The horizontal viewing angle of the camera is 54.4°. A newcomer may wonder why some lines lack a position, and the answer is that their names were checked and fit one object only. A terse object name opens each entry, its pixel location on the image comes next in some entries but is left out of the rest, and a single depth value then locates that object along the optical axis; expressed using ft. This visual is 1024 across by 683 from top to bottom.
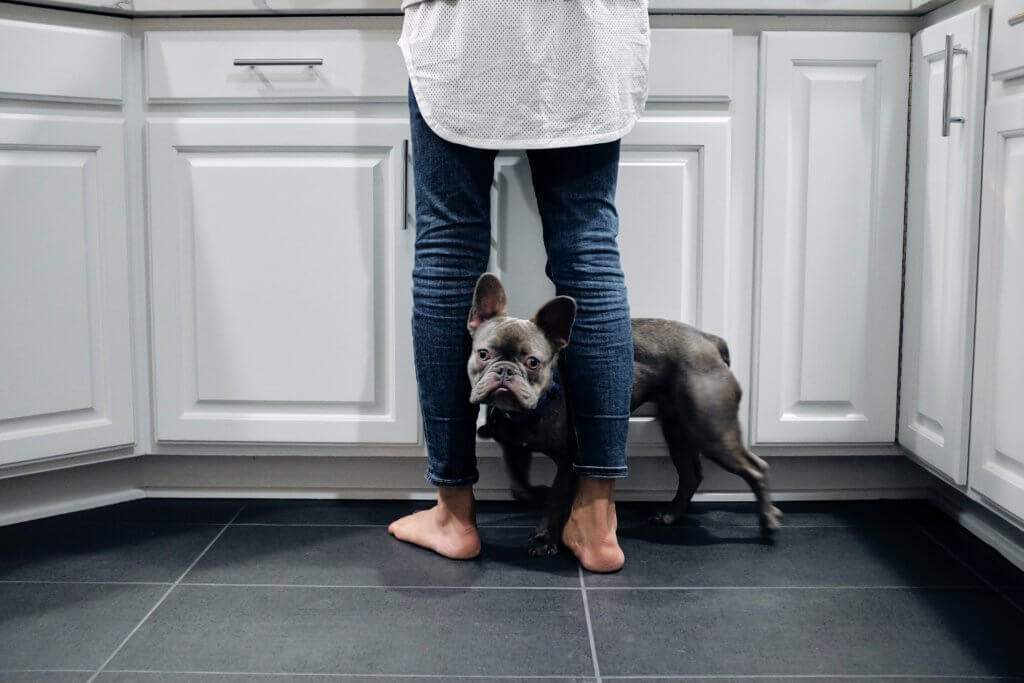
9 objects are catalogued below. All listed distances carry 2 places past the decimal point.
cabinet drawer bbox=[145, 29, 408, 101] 5.75
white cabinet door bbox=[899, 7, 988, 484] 5.17
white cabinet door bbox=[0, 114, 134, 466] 5.58
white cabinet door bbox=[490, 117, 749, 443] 5.72
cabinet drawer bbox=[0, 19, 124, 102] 5.49
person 4.61
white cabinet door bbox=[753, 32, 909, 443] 5.74
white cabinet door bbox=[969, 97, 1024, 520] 4.70
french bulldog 4.73
